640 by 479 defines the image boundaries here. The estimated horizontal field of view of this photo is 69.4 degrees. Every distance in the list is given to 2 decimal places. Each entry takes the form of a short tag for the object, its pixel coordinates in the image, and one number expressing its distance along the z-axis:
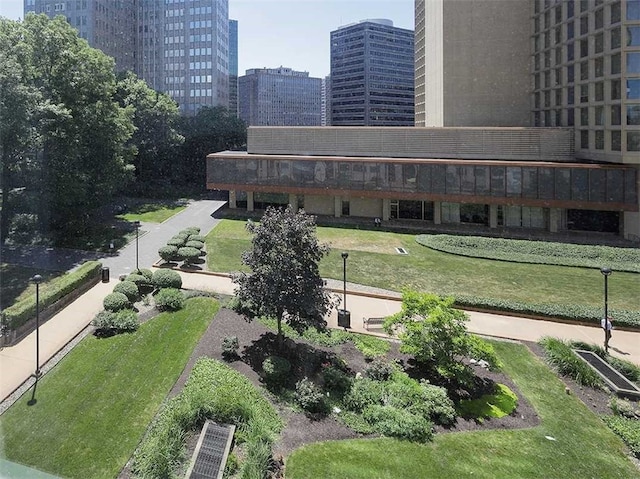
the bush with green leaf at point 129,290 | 20.70
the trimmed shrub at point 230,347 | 15.73
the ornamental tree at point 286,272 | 15.27
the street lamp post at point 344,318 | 19.27
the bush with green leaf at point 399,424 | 12.05
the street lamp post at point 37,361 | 14.37
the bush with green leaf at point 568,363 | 15.12
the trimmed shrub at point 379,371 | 14.95
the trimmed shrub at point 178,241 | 28.55
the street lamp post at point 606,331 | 17.48
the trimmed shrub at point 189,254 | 26.95
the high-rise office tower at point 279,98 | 161.00
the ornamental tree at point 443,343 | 14.49
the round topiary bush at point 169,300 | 20.12
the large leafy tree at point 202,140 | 57.12
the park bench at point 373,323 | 19.20
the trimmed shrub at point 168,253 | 27.16
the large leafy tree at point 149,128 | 49.58
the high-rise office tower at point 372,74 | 135.88
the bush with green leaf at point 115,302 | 19.25
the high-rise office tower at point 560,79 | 32.38
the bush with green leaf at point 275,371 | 14.45
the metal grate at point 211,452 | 9.81
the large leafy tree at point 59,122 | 24.97
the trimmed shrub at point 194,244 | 28.73
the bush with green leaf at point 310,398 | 13.03
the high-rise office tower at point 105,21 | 85.50
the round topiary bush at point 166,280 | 22.39
